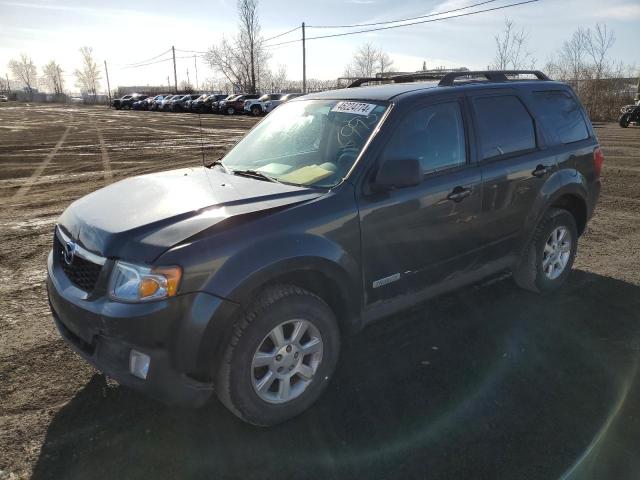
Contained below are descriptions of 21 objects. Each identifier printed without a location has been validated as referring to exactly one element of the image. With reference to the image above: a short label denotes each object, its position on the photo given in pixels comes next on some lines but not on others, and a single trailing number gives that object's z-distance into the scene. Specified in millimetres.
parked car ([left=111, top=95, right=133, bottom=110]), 56469
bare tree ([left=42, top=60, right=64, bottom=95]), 149375
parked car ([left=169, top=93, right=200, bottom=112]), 47312
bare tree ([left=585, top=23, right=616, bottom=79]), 33469
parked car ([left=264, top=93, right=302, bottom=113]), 35031
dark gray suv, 2443
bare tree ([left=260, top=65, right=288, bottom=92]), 84331
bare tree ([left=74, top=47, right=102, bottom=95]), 124769
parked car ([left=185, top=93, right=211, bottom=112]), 44312
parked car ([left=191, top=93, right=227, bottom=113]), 42875
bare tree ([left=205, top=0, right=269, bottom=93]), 56656
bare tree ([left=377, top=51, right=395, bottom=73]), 73162
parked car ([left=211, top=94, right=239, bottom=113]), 39472
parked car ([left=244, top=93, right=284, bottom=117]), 36094
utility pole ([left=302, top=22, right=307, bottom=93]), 49206
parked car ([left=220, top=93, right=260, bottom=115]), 38000
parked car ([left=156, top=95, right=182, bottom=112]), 48812
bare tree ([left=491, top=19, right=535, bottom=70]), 39669
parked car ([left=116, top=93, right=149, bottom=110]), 56000
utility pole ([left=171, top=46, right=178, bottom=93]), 77375
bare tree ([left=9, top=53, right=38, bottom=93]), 160250
